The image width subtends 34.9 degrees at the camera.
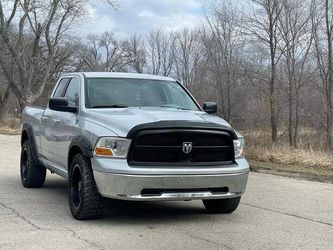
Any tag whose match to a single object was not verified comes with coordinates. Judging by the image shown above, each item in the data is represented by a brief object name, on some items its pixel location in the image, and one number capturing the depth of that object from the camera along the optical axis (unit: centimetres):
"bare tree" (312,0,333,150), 2331
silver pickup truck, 617
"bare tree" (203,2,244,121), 2458
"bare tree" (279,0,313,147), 2288
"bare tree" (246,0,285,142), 2278
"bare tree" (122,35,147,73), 7212
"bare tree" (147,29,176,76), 5631
